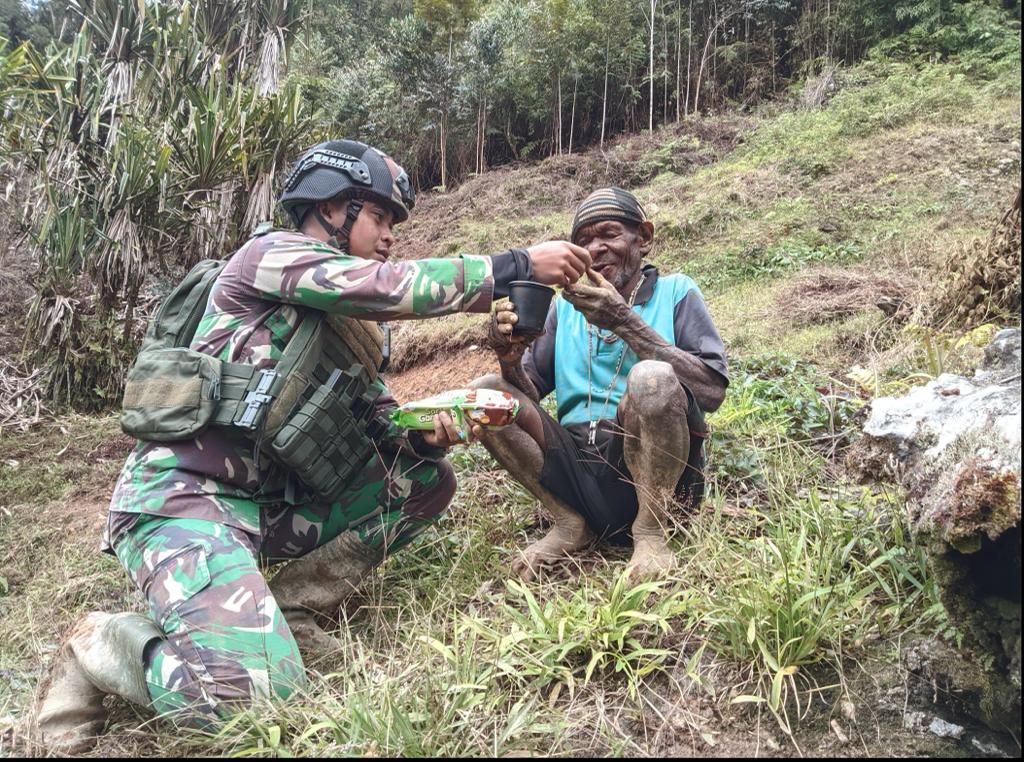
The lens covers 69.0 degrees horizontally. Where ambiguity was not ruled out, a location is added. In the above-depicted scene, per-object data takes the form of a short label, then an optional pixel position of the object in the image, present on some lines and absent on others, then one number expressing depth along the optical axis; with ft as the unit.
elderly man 8.80
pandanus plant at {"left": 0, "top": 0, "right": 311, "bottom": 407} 21.03
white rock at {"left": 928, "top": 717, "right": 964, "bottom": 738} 5.67
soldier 7.38
